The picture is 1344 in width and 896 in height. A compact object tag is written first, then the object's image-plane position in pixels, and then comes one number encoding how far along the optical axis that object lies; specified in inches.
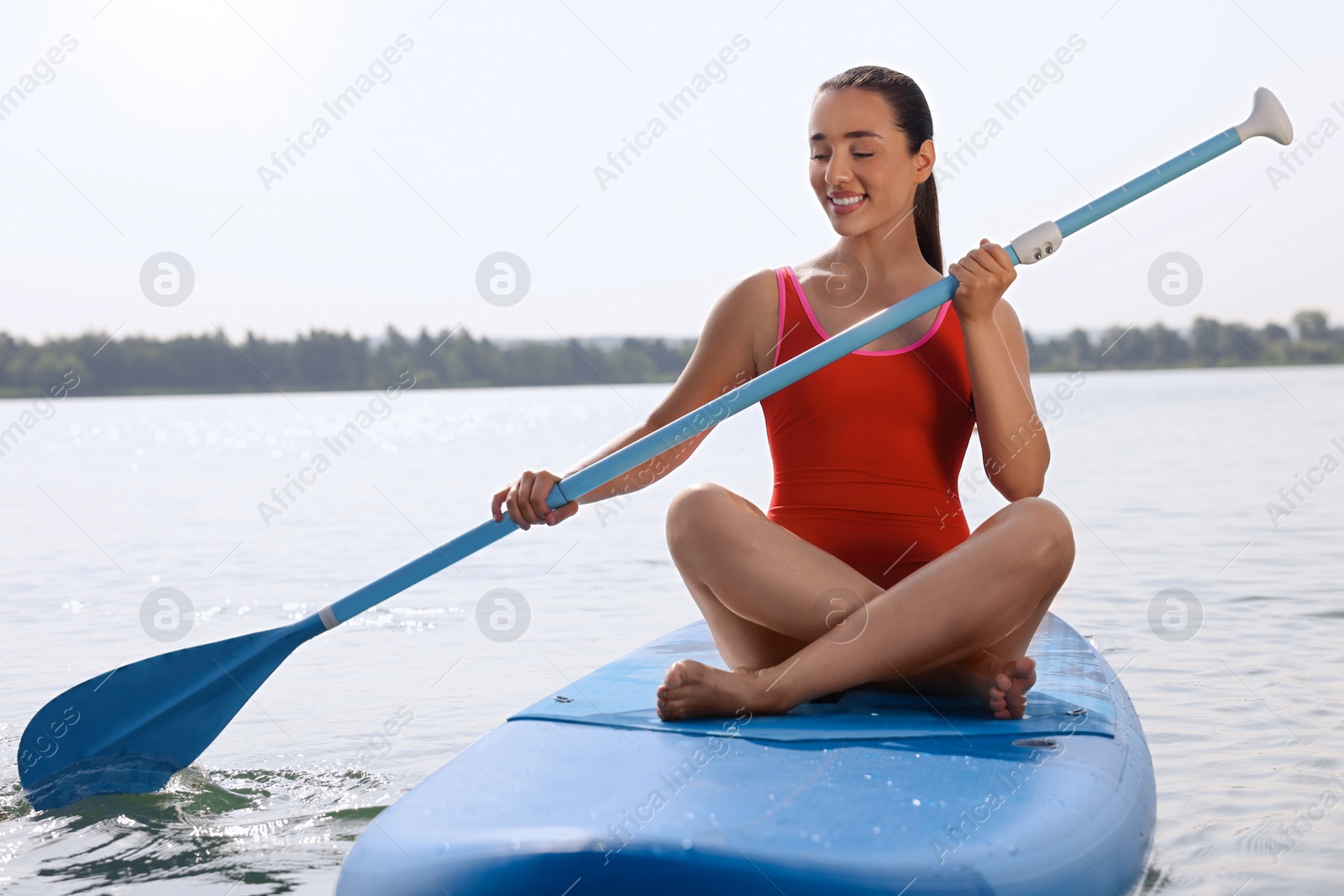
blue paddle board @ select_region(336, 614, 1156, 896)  178.9
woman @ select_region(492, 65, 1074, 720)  193.9
